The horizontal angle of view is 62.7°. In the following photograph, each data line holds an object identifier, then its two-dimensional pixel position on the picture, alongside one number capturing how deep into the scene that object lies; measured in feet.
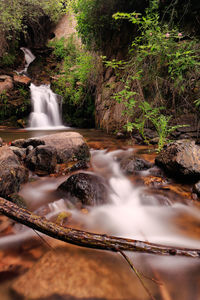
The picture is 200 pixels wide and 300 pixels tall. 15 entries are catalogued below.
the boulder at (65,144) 10.14
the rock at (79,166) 9.22
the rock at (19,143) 11.75
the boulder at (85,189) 6.41
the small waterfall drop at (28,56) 43.52
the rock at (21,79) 28.54
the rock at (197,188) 6.70
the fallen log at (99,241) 3.03
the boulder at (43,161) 8.77
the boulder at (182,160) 7.47
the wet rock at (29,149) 10.37
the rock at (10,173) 6.22
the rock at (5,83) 26.72
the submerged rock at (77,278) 3.02
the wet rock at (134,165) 9.22
